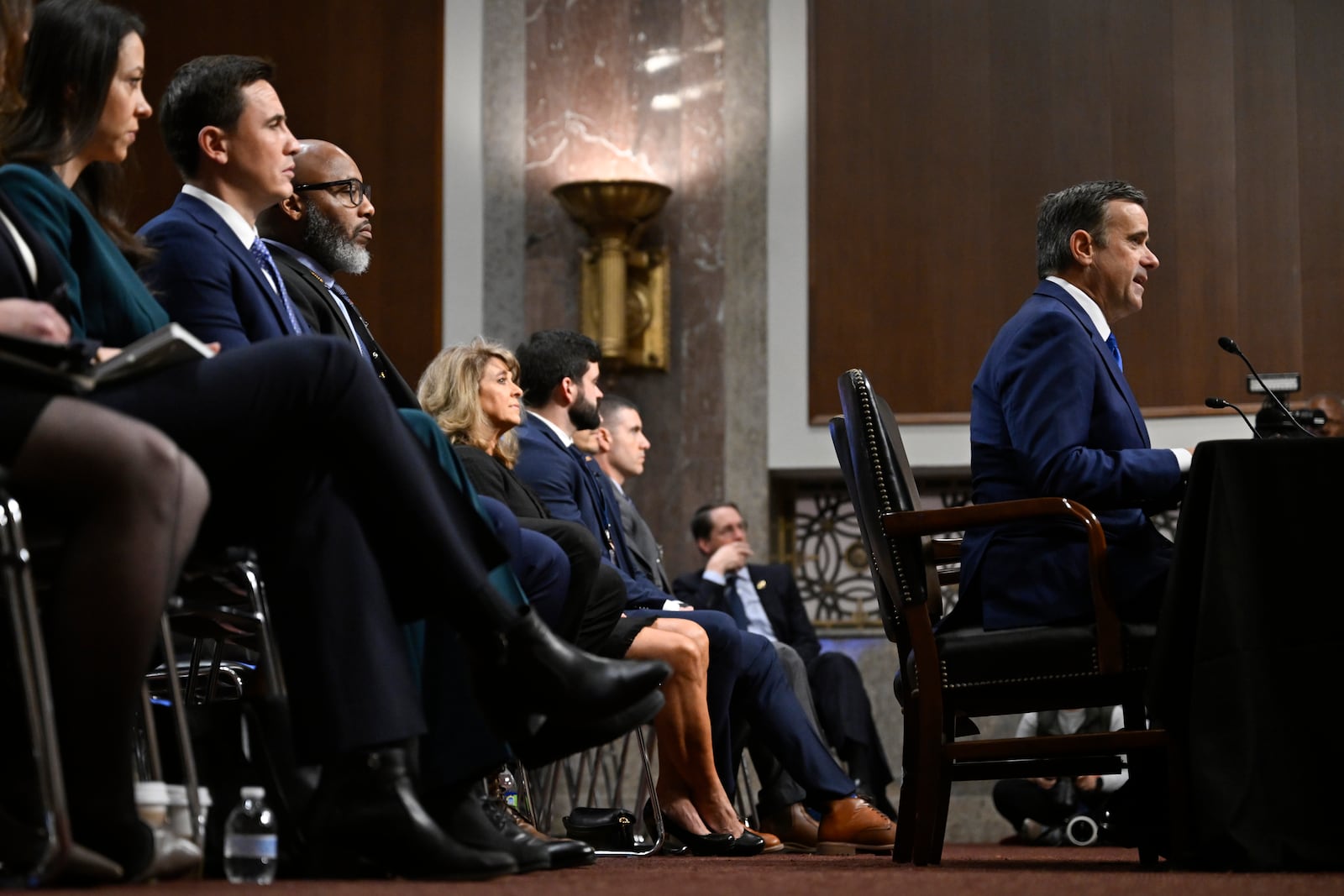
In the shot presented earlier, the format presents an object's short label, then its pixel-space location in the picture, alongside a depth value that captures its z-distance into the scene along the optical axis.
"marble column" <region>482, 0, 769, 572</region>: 6.85
